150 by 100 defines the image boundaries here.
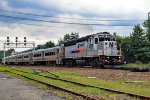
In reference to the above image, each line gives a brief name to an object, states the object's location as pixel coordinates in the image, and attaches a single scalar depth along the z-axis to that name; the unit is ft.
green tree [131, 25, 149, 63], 146.98
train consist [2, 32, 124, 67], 86.97
